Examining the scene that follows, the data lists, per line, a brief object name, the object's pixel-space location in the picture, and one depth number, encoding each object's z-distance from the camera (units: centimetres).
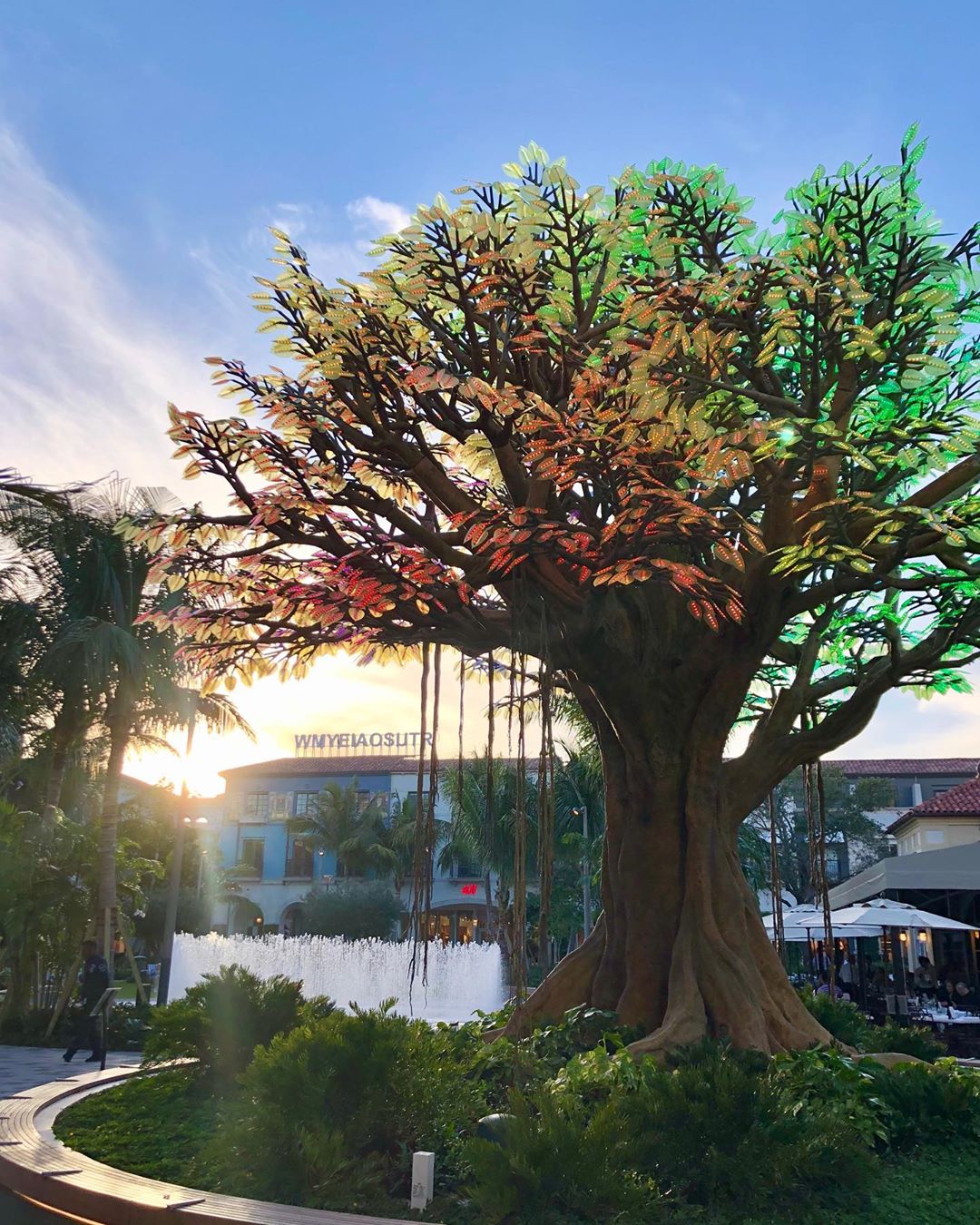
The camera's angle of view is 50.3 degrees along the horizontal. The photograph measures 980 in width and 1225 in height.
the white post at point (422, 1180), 609
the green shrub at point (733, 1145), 636
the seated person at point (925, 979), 2562
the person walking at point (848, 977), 2187
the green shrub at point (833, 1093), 719
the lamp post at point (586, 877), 3409
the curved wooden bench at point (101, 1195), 583
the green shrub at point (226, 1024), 928
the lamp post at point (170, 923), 2141
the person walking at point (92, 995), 1481
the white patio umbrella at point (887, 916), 1975
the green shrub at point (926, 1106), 796
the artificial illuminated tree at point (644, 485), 806
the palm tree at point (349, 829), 5544
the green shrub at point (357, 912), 5106
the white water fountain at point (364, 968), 3008
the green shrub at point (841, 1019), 1131
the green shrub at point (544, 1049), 837
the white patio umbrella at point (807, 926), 2159
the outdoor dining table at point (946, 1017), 1744
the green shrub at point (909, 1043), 1052
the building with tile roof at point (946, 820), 3891
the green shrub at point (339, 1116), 642
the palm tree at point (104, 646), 1855
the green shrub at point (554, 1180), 581
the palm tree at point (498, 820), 3766
